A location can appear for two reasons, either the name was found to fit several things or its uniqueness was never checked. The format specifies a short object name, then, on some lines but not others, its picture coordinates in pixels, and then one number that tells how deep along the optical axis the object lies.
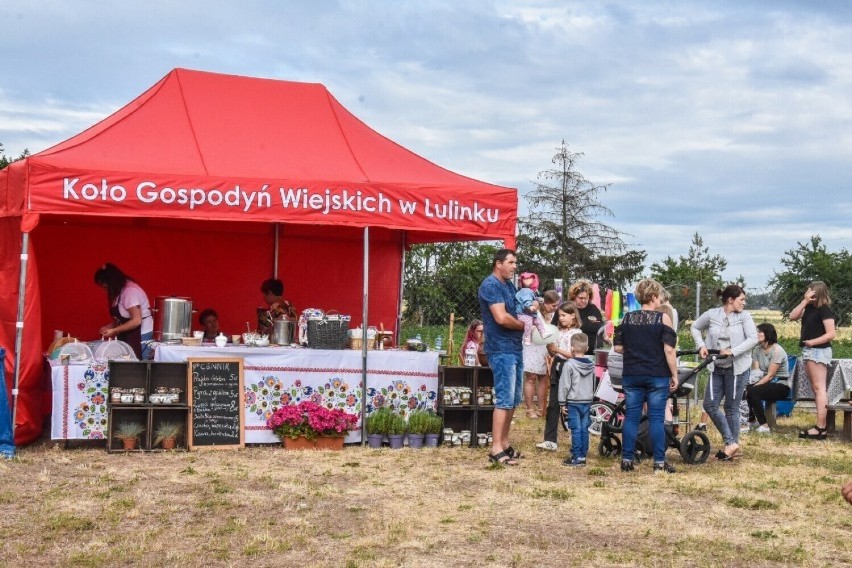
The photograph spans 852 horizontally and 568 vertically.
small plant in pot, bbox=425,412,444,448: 10.01
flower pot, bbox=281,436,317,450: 9.62
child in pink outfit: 9.17
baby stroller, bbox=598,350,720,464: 9.30
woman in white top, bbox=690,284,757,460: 9.48
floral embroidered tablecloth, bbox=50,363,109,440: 9.12
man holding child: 8.90
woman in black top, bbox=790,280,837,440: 11.32
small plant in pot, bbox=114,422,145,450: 9.25
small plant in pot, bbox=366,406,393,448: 9.87
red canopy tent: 9.09
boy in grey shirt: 9.02
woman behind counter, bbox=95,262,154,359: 10.19
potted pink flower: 9.61
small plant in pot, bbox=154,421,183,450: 9.41
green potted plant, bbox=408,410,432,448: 9.94
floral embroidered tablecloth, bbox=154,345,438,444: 9.67
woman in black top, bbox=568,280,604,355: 12.49
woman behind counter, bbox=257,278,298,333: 10.73
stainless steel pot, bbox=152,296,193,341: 9.98
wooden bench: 11.36
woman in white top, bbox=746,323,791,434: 12.11
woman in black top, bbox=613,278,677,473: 8.62
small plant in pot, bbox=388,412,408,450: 9.88
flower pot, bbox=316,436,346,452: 9.71
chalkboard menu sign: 9.48
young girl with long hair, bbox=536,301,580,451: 9.90
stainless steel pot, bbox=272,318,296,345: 9.91
